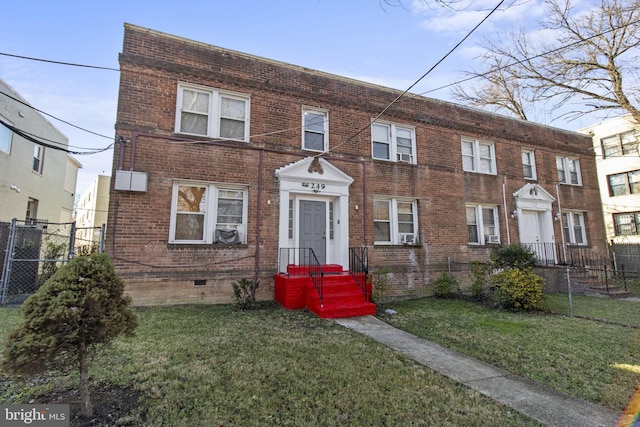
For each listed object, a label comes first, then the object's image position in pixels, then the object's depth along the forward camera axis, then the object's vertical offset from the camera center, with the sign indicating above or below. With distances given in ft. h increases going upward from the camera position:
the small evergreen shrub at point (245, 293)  23.30 -3.34
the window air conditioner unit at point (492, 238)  37.22 +1.42
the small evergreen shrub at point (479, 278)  29.27 -2.72
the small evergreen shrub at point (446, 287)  31.50 -3.82
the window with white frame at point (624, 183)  62.35 +13.87
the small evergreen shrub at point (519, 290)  24.57 -3.28
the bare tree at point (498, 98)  62.49 +31.72
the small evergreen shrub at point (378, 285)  26.20 -3.06
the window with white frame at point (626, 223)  61.26 +5.33
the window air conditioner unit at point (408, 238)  32.57 +1.25
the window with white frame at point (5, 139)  39.50 +14.51
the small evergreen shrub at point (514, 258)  27.63 -0.75
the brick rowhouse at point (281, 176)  24.16 +7.07
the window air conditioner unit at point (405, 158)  33.78 +10.18
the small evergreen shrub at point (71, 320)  7.68 -1.89
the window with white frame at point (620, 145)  60.08 +21.41
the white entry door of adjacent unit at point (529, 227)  39.11 +2.97
